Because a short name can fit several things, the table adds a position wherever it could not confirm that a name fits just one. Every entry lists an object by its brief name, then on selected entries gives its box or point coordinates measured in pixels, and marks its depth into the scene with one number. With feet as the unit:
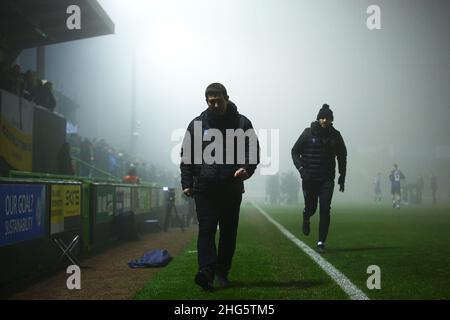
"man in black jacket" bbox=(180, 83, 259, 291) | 18.78
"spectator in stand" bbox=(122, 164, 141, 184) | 59.73
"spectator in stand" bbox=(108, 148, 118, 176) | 89.61
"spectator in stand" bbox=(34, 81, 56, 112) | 55.42
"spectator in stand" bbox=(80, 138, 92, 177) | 74.74
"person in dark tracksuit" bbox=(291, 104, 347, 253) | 29.45
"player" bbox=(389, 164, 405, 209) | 87.15
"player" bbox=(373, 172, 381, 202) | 122.52
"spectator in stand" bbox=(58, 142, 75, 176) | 53.31
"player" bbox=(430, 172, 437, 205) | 114.54
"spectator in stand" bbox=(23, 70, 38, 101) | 53.65
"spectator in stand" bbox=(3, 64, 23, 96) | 46.55
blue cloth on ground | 26.50
